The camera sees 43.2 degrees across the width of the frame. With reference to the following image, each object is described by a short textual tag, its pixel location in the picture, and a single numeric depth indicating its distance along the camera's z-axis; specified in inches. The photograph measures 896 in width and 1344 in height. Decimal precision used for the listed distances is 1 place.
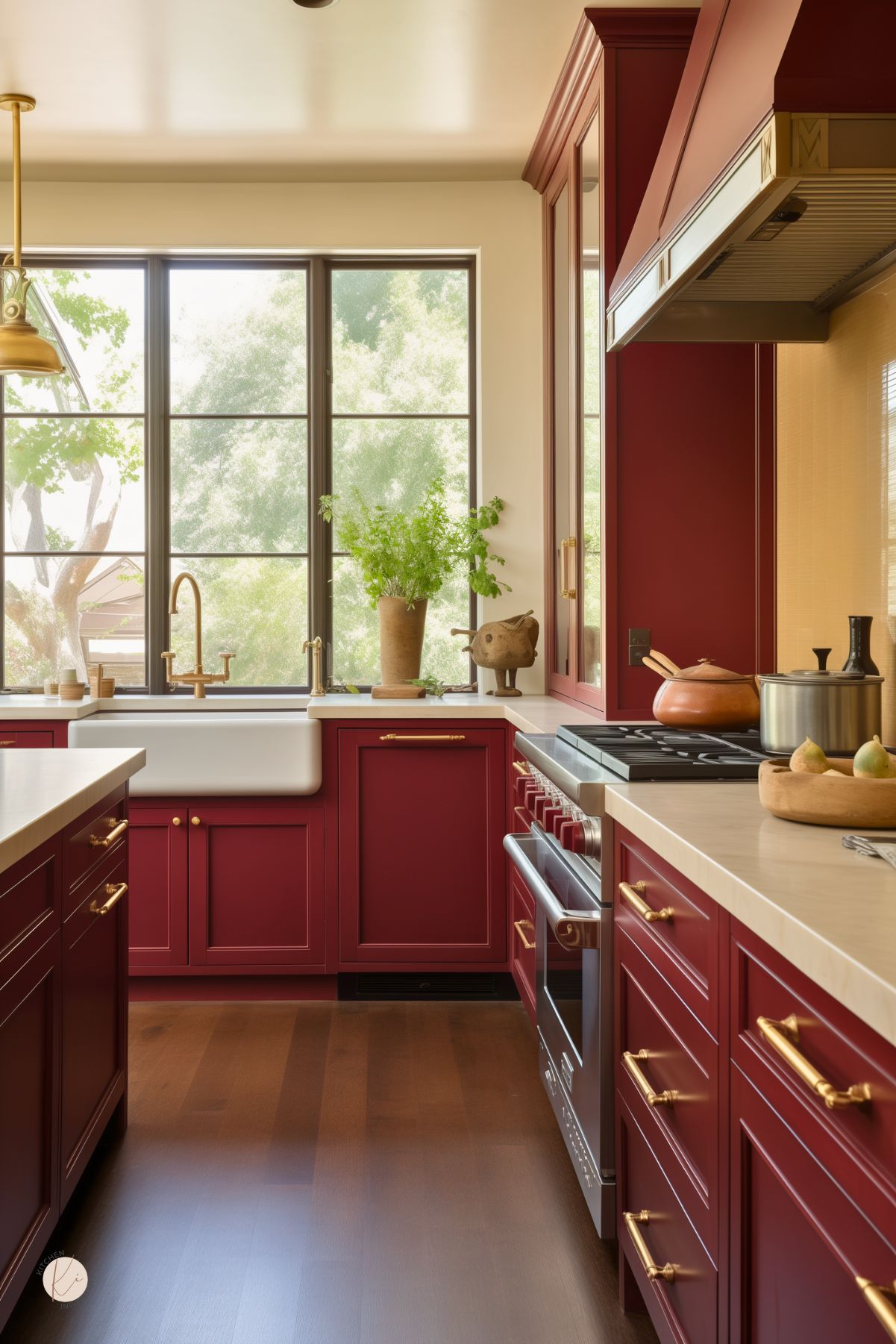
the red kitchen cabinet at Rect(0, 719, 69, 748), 142.5
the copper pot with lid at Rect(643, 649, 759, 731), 91.4
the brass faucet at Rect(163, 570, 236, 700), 162.2
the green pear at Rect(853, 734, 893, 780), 58.1
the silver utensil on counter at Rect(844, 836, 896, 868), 49.5
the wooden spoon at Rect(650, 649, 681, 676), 99.4
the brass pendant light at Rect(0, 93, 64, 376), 126.9
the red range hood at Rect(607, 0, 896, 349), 58.1
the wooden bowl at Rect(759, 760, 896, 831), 57.0
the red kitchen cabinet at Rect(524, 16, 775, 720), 118.6
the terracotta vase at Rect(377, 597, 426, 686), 158.7
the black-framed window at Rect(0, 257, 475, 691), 169.2
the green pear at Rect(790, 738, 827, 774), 59.7
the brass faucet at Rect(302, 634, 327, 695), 162.7
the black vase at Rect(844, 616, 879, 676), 79.4
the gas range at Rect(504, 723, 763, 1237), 77.0
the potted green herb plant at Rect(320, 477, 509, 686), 157.9
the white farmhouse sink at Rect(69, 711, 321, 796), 140.2
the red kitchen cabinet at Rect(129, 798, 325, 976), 141.9
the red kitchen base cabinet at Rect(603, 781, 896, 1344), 36.3
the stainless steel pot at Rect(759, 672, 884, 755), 71.8
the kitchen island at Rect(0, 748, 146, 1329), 66.3
